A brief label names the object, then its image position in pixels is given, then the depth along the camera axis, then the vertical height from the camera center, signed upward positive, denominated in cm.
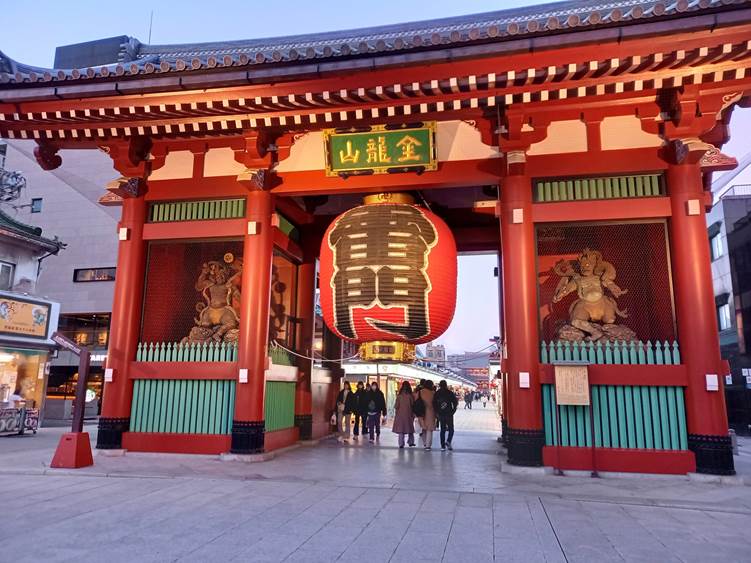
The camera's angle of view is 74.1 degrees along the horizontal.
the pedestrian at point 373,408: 1375 -75
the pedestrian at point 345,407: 1367 -71
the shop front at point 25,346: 1809 +115
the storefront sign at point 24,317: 1806 +222
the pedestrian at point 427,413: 1212 -77
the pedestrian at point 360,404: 1379 -63
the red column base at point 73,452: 815 -122
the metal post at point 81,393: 830 -25
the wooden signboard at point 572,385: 806 -3
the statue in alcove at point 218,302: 1051 +166
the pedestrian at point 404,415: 1230 -83
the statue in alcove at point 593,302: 886 +146
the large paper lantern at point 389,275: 827 +177
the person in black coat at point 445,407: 1217 -62
